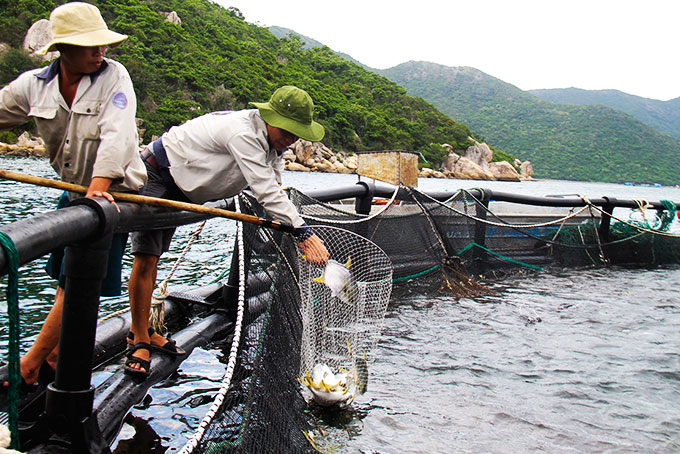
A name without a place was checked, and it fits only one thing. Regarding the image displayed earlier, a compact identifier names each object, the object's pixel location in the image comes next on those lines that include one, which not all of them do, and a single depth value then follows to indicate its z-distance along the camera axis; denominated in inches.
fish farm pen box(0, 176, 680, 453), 75.1
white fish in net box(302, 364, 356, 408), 130.0
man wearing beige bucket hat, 93.1
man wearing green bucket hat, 124.0
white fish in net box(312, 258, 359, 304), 128.0
